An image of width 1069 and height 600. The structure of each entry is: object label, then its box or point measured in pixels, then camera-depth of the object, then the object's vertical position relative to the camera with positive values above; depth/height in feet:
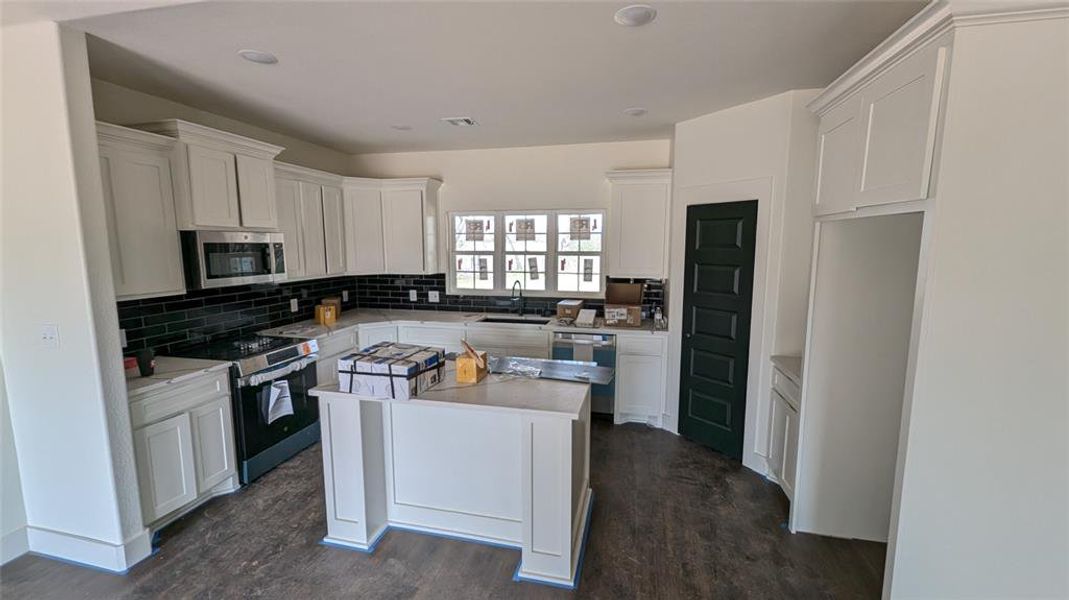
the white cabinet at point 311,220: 12.48 +1.03
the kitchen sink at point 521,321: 14.45 -2.21
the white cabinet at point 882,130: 5.09 +1.73
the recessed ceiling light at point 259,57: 7.50 +3.42
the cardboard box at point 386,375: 7.23 -2.01
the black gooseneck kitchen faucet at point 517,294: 15.74 -1.40
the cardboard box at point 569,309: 13.99 -1.72
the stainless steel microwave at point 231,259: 9.54 -0.12
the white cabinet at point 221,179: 9.20 +1.71
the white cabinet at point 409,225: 15.19 +1.02
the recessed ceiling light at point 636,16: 6.08 +3.40
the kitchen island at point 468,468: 7.00 -3.74
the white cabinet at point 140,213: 8.13 +0.79
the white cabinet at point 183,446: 7.93 -3.75
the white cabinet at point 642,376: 13.04 -3.59
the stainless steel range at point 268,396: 9.70 -3.34
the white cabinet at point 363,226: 15.10 +0.97
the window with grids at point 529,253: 15.23 +0.07
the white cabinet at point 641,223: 13.47 +1.02
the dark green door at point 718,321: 10.69 -1.69
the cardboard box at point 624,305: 13.35 -1.54
